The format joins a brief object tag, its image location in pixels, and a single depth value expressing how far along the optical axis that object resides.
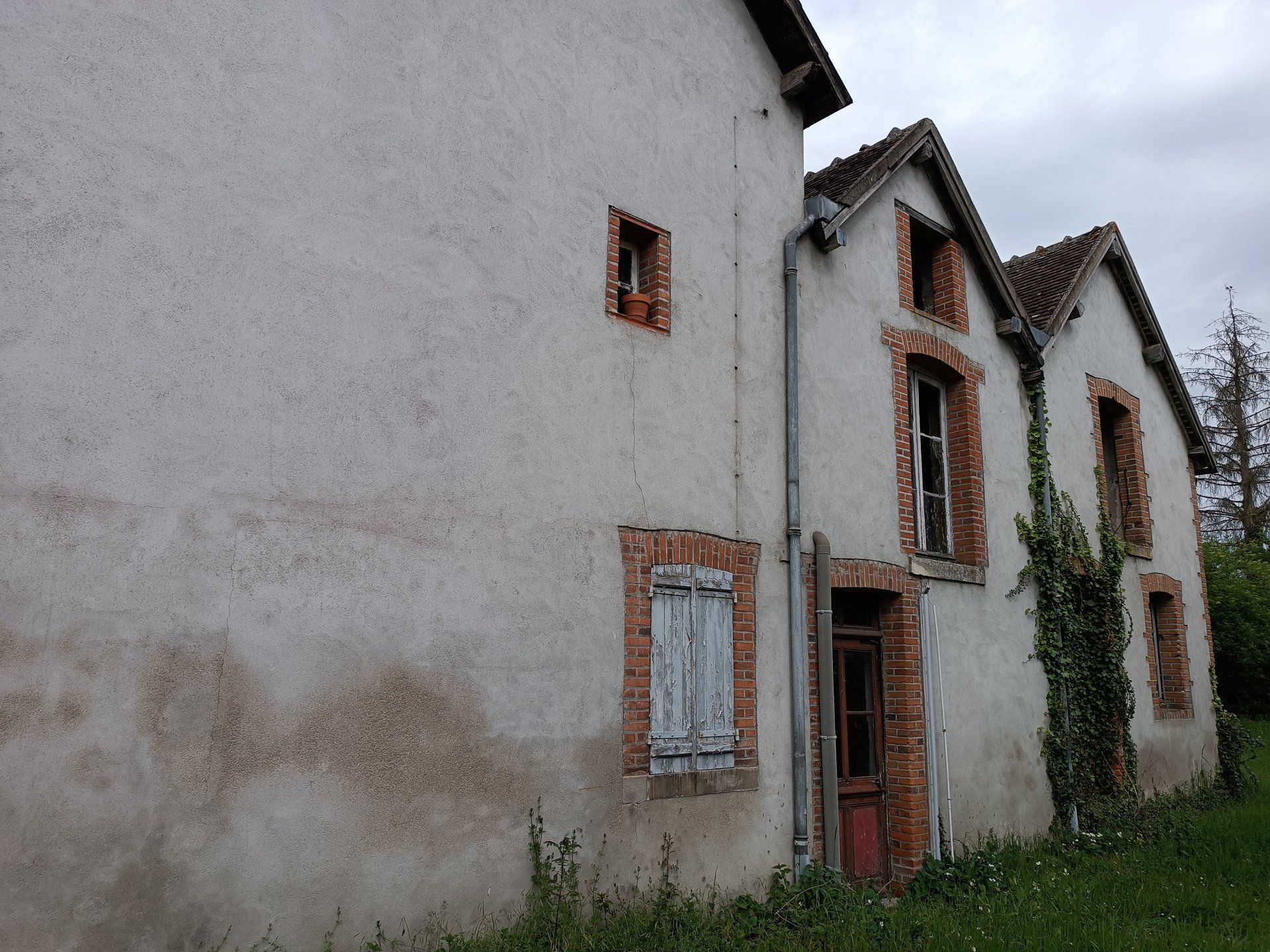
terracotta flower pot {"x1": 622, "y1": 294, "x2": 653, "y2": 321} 6.98
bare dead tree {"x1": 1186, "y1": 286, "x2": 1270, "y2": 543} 24.67
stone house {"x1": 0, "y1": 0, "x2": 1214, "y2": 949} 4.44
